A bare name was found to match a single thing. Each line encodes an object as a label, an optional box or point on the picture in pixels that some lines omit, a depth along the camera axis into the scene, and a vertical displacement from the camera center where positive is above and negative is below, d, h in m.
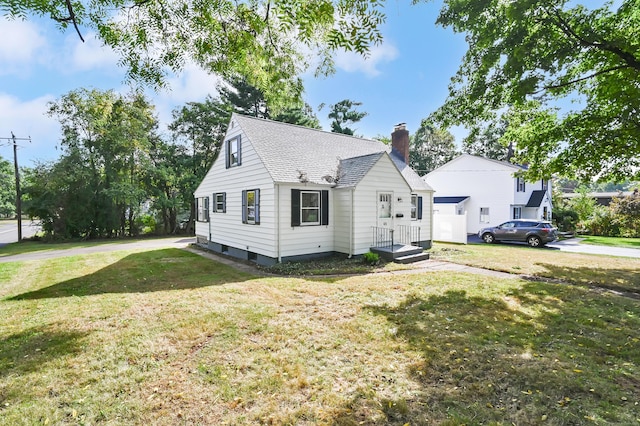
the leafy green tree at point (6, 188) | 48.47 +2.98
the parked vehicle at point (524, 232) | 16.92 -1.74
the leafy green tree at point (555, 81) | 7.01 +3.56
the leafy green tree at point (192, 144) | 25.59 +5.71
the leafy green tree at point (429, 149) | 43.38 +8.43
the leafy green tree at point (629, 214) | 21.50 -0.80
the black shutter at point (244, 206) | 11.84 -0.02
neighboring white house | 22.56 +0.73
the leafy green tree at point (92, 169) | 19.97 +2.68
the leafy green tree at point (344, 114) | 33.28 +10.44
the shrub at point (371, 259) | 10.07 -1.87
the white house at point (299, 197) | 10.41 +0.33
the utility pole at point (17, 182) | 20.25 +1.73
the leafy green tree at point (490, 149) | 41.12 +8.07
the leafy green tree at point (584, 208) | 24.27 -0.37
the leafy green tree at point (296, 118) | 27.54 +8.42
